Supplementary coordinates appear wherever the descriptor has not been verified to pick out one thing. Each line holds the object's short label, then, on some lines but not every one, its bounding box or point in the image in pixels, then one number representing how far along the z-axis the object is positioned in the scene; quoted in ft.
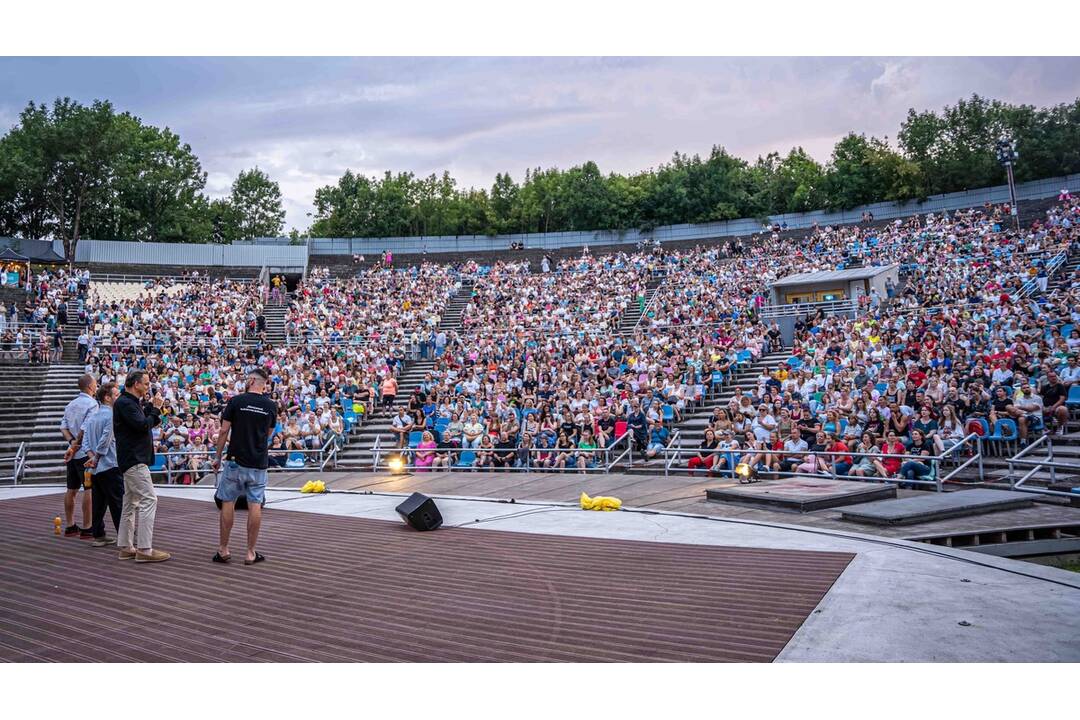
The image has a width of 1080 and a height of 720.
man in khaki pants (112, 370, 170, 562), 24.52
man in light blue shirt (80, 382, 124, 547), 26.53
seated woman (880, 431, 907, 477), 37.22
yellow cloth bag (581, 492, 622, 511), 33.60
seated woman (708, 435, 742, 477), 42.73
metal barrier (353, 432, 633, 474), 47.62
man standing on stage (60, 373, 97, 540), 29.01
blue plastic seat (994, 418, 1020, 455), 38.55
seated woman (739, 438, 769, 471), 41.47
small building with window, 83.20
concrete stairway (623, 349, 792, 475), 47.87
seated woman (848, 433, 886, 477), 37.17
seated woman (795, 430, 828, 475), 39.78
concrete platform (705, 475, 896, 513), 31.30
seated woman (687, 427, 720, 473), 44.88
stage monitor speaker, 29.09
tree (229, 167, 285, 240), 211.20
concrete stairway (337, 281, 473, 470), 58.18
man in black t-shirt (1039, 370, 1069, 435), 39.06
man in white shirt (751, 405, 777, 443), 44.19
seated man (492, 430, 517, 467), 50.70
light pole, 91.15
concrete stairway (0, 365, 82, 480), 61.00
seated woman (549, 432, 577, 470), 48.49
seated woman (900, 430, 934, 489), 36.65
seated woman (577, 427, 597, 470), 47.88
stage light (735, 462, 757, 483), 40.04
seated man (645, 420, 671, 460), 49.52
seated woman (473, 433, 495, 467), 51.39
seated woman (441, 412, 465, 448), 54.70
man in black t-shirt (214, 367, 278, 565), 23.62
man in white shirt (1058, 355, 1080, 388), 40.73
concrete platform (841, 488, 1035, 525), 27.68
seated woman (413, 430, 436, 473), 53.01
